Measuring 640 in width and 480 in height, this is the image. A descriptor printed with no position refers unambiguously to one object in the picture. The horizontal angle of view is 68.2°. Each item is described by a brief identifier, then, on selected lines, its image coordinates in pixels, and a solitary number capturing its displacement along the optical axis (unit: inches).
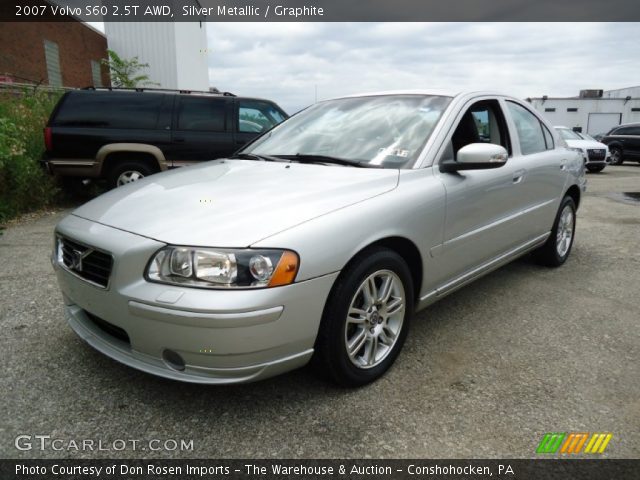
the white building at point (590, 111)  1347.2
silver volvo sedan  77.0
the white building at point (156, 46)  711.1
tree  668.7
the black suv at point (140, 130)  275.6
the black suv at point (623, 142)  679.1
